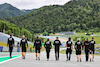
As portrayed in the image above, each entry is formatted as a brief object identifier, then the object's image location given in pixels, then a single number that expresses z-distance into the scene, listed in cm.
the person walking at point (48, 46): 1770
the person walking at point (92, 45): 1758
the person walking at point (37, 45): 1769
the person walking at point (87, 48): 1733
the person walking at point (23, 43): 1783
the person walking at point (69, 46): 1682
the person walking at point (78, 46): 1694
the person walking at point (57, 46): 1767
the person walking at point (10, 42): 1778
